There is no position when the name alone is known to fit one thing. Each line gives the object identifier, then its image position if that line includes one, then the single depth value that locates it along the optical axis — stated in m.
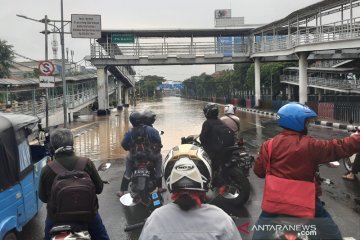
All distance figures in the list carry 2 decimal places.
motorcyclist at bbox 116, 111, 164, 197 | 6.13
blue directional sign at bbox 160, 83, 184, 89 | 100.38
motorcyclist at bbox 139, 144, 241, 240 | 2.11
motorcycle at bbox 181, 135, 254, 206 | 6.12
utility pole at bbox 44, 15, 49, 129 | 20.79
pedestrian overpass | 29.76
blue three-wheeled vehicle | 4.11
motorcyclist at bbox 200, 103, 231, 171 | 6.20
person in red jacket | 2.99
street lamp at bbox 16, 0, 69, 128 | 20.89
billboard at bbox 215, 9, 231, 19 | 117.53
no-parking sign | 16.83
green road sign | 35.03
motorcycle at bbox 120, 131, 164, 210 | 5.62
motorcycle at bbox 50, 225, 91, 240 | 3.12
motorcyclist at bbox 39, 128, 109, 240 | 3.51
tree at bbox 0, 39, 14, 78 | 38.78
